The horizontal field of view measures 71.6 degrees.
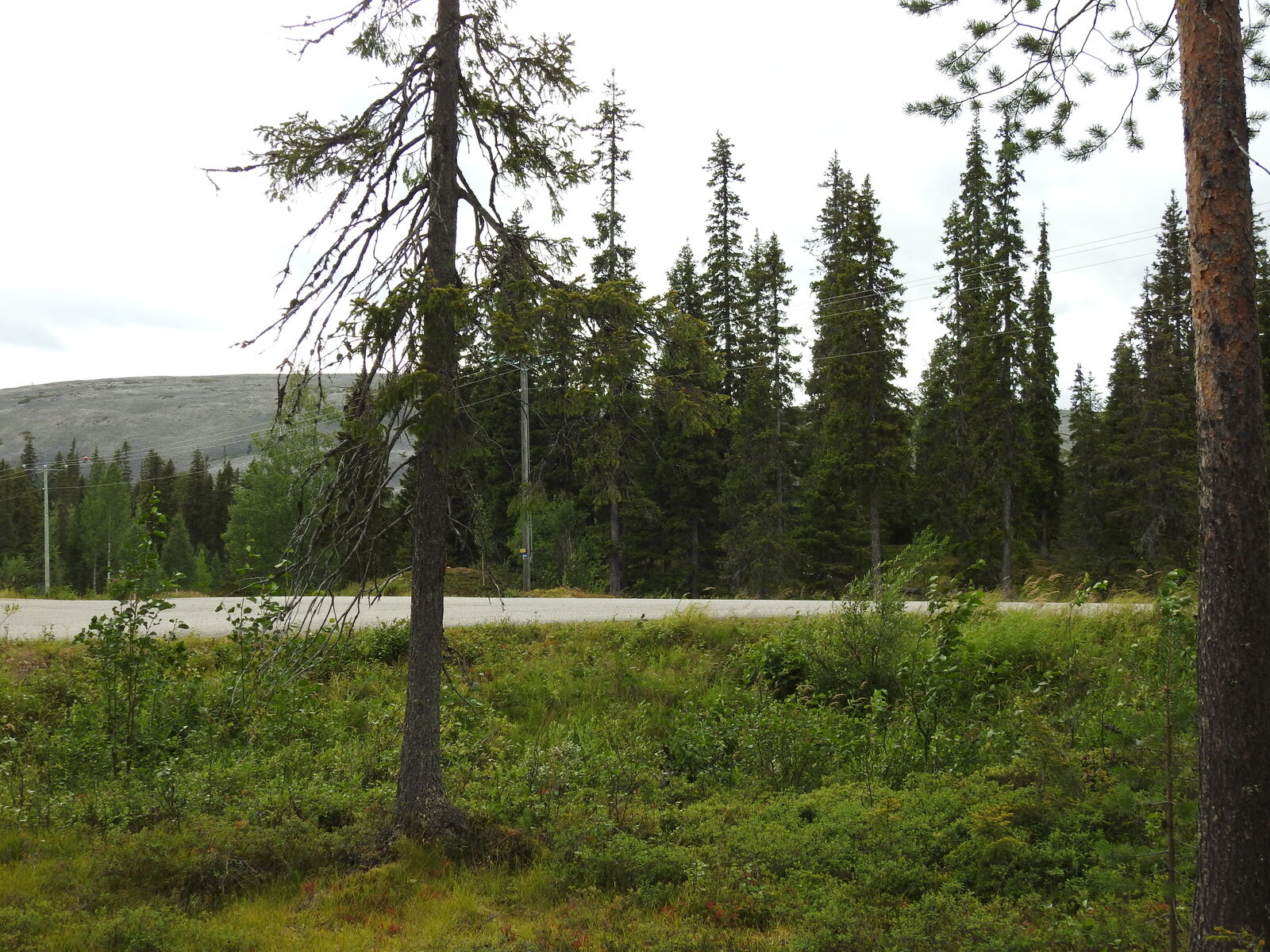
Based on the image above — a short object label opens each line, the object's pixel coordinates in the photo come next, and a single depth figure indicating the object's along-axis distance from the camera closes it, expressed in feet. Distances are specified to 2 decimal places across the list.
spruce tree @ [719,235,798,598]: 94.94
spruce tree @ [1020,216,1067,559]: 108.27
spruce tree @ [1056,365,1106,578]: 110.73
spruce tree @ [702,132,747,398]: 101.71
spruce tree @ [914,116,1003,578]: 98.12
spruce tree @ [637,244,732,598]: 103.19
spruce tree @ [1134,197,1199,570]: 96.73
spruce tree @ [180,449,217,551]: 231.71
